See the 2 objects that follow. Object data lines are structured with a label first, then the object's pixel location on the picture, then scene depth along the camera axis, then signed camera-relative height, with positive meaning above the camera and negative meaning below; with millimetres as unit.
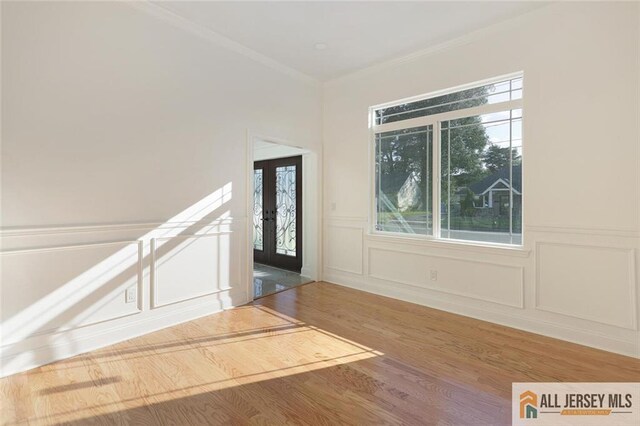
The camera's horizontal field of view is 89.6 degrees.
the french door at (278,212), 5820 +40
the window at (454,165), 3396 +593
